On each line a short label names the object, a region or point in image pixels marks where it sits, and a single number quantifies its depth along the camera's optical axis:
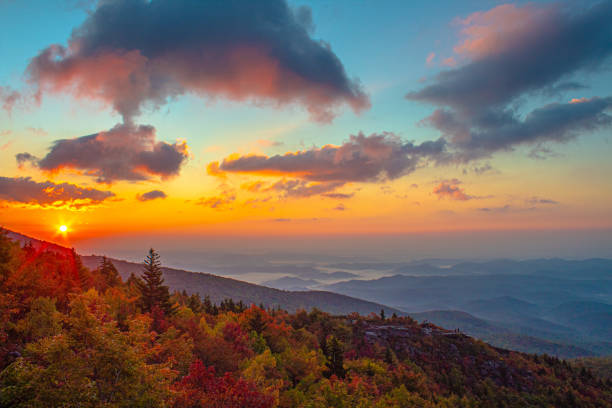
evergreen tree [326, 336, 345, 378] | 41.94
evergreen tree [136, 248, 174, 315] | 49.38
